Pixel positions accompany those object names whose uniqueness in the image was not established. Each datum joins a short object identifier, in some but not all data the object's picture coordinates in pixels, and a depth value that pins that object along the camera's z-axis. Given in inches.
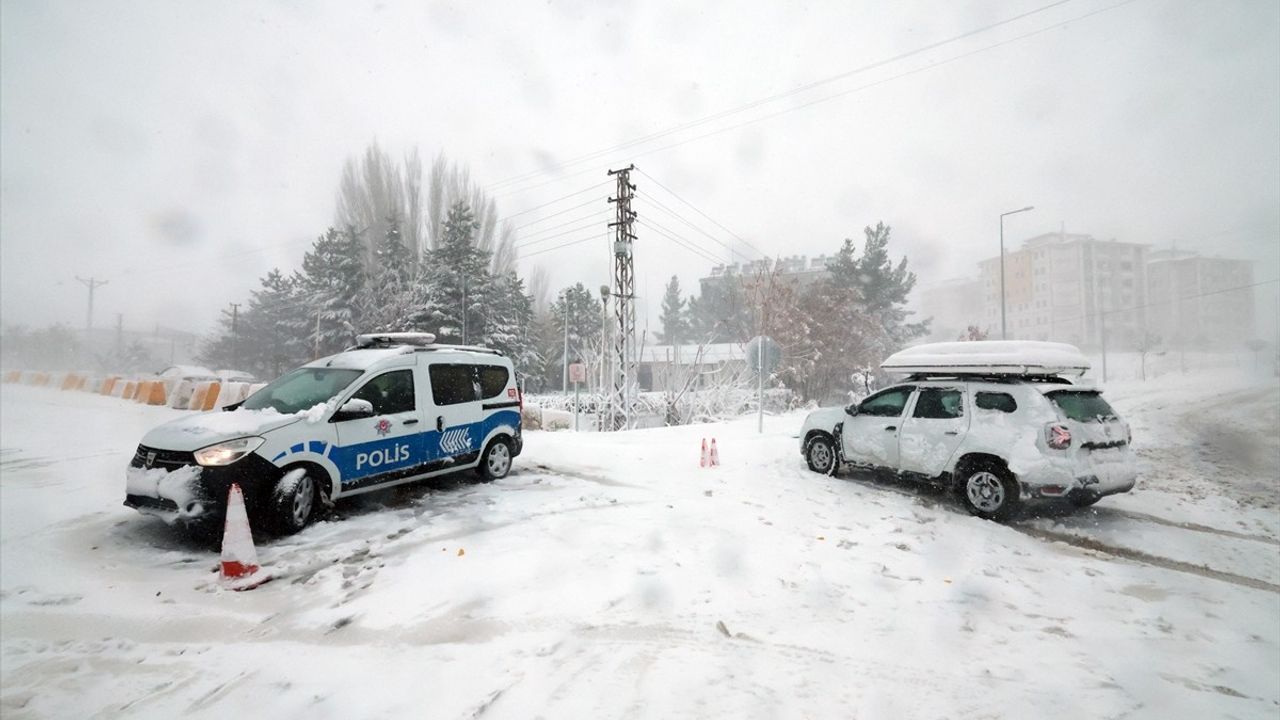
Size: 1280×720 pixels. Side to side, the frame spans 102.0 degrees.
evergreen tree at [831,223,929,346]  1332.4
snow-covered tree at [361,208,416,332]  1173.1
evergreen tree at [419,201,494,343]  1107.9
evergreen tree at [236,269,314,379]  1369.3
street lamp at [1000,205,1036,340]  690.8
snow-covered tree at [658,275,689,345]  3100.4
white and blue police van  174.4
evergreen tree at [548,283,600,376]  1857.8
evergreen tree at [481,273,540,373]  1197.7
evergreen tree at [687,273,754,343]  1314.0
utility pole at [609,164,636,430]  718.5
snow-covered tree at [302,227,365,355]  1244.5
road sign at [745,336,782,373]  483.2
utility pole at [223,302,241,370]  1529.3
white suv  208.5
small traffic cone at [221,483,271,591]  151.6
